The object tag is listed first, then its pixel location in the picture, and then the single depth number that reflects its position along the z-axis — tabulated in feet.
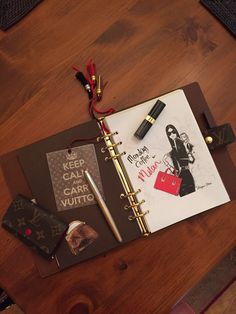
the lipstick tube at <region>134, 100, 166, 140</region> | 2.39
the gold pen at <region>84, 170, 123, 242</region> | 2.27
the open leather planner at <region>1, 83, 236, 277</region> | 2.28
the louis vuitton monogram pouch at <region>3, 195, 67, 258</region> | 2.19
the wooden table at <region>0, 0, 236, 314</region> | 2.24
